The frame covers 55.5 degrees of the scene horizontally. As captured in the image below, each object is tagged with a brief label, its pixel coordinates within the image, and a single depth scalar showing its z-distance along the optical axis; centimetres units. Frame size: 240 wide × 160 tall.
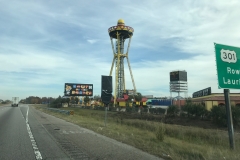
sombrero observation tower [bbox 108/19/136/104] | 9762
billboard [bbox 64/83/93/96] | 8475
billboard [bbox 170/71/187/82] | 10838
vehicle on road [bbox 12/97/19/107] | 8994
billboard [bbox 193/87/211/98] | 7185
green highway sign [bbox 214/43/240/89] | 811
